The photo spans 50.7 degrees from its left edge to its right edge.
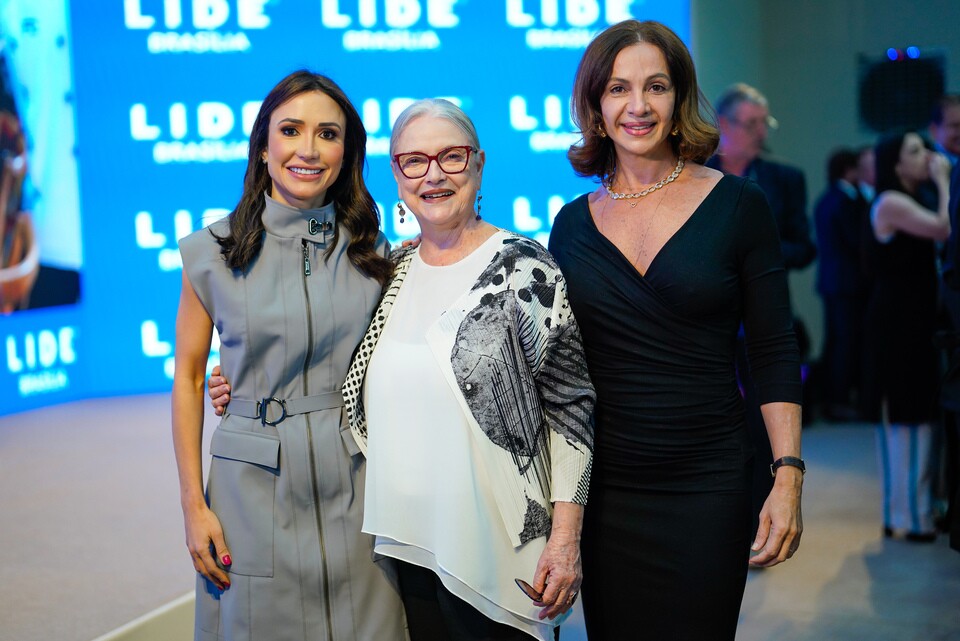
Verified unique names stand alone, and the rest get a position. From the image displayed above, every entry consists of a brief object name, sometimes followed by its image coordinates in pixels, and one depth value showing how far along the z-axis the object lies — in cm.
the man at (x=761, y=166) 408
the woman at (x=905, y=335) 437
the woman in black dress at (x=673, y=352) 192
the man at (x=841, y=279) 657
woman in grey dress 200
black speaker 716
